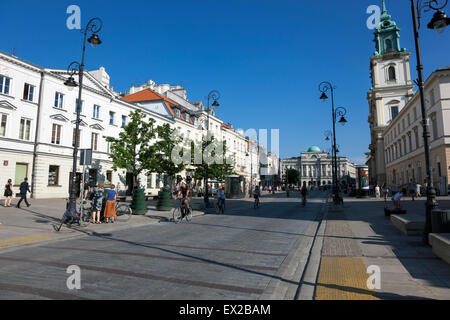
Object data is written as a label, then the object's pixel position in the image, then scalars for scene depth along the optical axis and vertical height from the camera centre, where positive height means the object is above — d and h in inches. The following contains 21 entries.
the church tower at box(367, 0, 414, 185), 2486.5 +937.6
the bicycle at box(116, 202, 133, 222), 572.4 -41.3
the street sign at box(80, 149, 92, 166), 470.6 +54.9
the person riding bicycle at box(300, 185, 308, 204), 956.6 -6.4
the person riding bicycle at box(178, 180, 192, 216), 539.8 -3.3
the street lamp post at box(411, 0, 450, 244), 300.4 +126.0
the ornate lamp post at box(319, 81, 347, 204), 876.6 +265.7
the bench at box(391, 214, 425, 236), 362.9 -41.1
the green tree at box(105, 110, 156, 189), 944.9 +139.7
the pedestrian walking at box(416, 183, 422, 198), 1283.2 +5.5
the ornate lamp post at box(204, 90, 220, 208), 932.1 +290.4
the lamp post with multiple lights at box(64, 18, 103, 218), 464.1 +185.2
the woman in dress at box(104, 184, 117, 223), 509.0 -22.9
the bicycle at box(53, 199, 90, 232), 452.1 -40.6
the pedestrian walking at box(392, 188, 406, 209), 596.7 -12.0
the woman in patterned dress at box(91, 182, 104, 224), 493.7 -20.7
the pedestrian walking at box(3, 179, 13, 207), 692.4 -6.8
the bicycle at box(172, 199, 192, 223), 544.1 -41.6
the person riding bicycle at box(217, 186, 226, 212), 737.0 -21.1
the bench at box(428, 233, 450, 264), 228.0 -42.3
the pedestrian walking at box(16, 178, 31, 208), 692.1 +2.7
